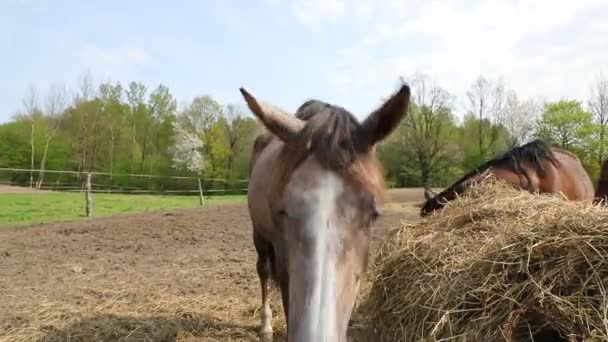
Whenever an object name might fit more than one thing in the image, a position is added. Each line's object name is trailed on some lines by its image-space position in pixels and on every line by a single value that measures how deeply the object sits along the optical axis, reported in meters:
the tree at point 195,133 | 45.94
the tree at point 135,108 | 46.22
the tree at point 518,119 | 44.84
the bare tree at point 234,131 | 43.59
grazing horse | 5.64
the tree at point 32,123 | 41.05
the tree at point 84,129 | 41.53
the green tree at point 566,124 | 38.66
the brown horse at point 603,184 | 7.01
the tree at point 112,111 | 42.53
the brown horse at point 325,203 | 1.96
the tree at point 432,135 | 43.44
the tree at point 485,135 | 47.39
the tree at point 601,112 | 38.34
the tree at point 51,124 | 41.09
